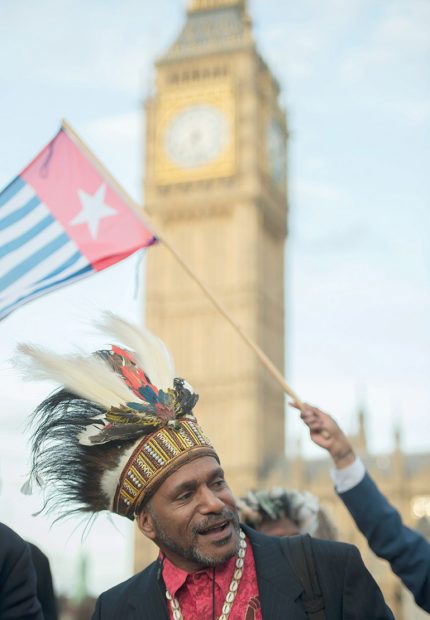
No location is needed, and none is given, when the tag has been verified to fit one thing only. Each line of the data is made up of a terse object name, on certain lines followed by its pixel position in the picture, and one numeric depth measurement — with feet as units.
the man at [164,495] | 7.18
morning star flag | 13.60
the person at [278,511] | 12.20
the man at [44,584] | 9.44
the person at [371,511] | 8.65
